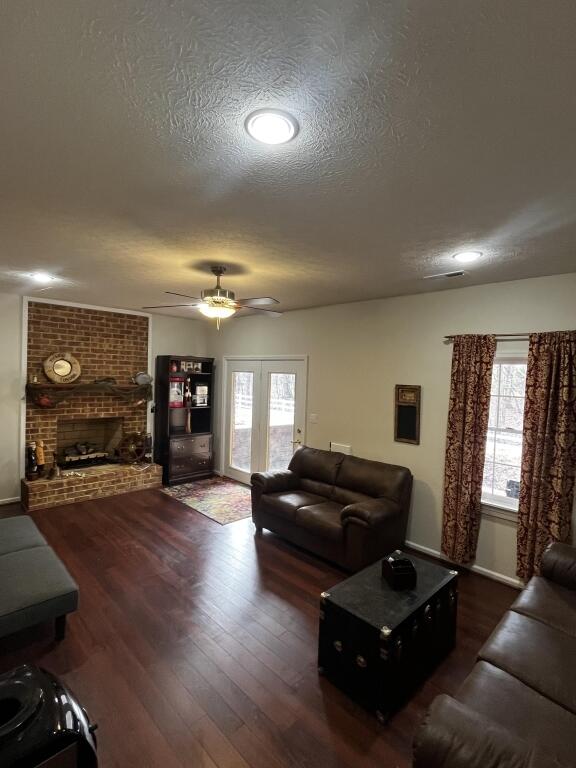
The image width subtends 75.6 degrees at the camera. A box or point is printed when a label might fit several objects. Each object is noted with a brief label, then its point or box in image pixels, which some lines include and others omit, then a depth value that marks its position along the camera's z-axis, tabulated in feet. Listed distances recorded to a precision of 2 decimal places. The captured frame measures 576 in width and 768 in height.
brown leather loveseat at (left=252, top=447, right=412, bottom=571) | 10.80
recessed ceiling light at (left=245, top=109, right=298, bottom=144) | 4.25
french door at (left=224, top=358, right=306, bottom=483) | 17.16
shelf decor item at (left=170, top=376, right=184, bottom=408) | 19.30
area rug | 15.40
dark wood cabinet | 19.10
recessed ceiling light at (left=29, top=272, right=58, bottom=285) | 11.95
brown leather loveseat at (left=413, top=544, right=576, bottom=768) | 4.03
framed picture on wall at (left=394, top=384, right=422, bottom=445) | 12.85
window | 11.15
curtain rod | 10.61
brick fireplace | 16.02
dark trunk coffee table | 6.47
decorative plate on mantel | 16.14
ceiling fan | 9.87
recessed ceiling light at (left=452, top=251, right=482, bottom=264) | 8.63
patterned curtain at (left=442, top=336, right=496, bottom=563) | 11.24
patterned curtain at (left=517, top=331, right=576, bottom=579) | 9.72
